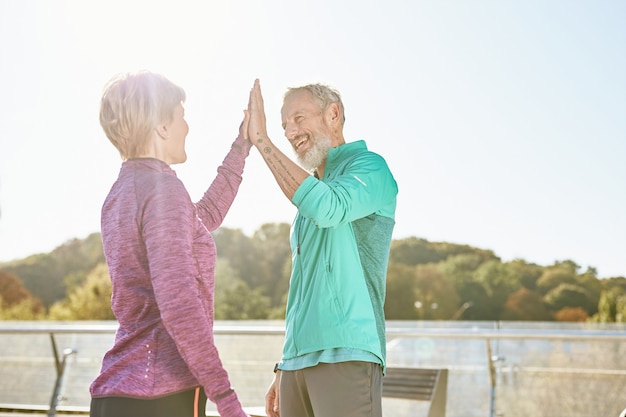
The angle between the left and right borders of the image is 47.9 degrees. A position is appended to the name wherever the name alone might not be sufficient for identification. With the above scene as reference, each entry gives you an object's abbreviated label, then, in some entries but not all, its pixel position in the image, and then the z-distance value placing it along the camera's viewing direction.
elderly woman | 1.25
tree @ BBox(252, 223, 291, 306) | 25.95
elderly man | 1.78
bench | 4.31
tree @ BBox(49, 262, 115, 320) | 26.23
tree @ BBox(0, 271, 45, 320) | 27.38
